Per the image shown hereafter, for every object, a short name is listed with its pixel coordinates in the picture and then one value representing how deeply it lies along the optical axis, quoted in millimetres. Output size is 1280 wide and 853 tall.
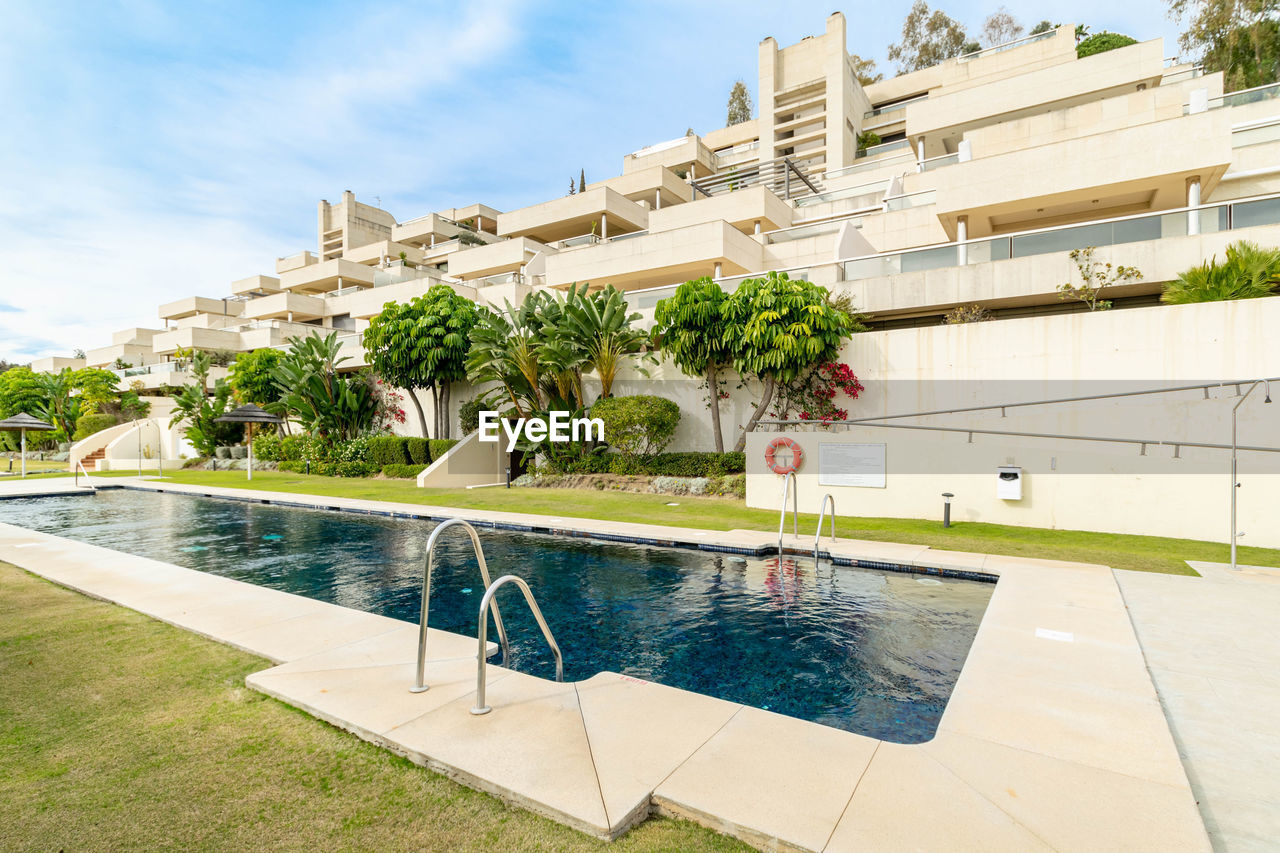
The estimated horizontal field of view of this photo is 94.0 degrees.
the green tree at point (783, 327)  15273
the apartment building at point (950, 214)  13352
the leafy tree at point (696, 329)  16859
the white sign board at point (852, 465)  12961
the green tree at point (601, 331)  19328
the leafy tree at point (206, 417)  32781
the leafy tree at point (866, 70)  51906
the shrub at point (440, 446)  24391
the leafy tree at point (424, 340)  24031
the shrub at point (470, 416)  24641
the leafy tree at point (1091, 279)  14198
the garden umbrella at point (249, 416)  25672
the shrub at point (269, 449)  29844
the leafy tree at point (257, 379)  31109
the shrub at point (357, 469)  25344
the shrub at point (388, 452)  25641
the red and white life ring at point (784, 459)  13800
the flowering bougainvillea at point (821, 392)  15719
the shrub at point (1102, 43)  33906
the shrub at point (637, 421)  18750
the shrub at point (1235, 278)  11445
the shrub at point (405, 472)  24453
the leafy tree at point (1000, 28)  48906
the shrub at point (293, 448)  28641
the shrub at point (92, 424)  37531
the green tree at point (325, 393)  27406
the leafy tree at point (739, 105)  60372
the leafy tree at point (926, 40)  50031
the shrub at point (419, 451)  25125
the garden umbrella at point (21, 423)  25312
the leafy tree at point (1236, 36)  25734
